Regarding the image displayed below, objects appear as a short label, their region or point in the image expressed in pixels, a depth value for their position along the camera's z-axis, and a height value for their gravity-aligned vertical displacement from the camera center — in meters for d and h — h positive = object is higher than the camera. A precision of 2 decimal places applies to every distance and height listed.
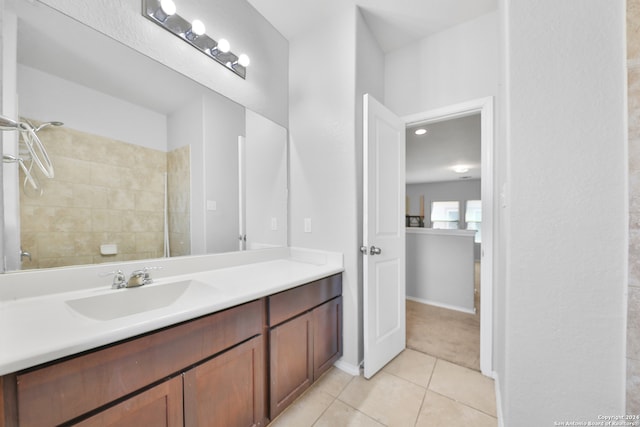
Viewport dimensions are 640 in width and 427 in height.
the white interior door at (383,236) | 1.61 -0.19
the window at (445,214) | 8.23 -0.12
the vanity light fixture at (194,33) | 1.27 +1.08
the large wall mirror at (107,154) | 0.96 +0.31
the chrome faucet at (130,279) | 1.07 -0.31
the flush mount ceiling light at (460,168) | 5.70 +1.07
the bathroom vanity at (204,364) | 0.63 -0.55
